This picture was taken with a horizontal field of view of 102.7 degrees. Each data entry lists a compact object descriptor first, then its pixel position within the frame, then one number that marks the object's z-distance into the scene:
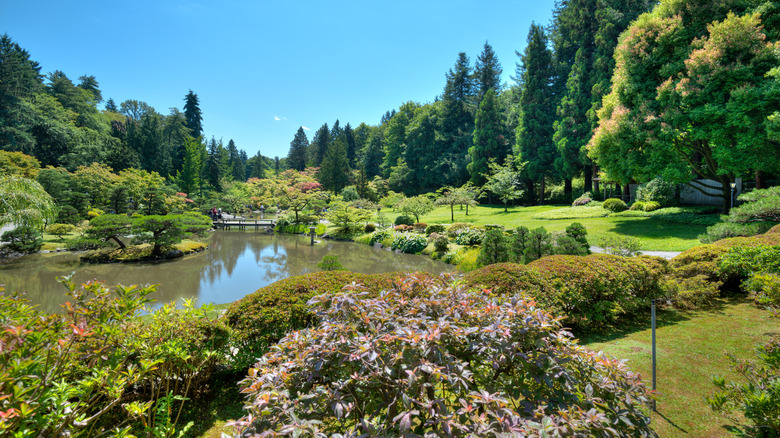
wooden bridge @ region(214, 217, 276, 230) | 23.34
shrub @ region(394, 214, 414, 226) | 19.91
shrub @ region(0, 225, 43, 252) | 12.03
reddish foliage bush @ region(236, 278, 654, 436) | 1.28
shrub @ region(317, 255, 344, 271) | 7.02
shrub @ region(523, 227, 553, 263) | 7.24
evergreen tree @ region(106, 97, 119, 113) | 62.34
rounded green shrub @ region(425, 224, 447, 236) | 15.25
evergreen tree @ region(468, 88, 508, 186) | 28.53
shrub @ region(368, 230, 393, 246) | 16.53
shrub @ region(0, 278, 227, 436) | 1.35
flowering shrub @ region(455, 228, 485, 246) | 12.39
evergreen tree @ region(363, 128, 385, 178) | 47.97
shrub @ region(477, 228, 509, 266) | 7.75
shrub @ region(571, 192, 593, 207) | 20.37
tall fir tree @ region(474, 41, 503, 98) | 35.41
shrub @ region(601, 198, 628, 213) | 16.67
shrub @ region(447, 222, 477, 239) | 14.51
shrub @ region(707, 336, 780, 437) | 1.77
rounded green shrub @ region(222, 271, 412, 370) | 3.19
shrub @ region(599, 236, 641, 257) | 7.69
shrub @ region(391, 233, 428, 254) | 13.92
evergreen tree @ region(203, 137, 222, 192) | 38.56
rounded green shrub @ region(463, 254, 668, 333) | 3.97
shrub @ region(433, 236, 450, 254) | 12.49
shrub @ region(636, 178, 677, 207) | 16.00
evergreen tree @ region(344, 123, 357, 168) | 54.53
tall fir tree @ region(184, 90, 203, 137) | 45.19
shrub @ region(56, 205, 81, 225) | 16.80
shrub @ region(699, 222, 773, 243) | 7.04
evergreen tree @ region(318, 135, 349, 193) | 38.69
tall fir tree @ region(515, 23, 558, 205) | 24.41
